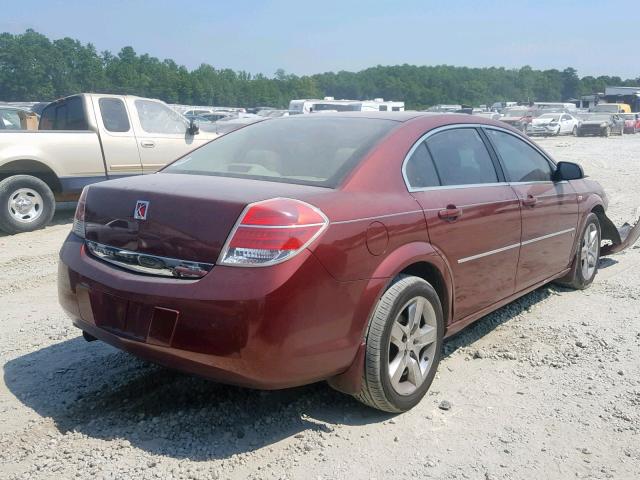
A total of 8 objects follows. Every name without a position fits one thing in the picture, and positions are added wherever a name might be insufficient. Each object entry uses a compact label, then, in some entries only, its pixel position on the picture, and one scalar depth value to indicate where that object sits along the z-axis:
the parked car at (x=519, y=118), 36.66
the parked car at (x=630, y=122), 44.99
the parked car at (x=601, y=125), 39.88
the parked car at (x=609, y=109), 49.78
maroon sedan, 2.82
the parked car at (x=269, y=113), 33.43
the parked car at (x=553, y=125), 38.84
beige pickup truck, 8.25
